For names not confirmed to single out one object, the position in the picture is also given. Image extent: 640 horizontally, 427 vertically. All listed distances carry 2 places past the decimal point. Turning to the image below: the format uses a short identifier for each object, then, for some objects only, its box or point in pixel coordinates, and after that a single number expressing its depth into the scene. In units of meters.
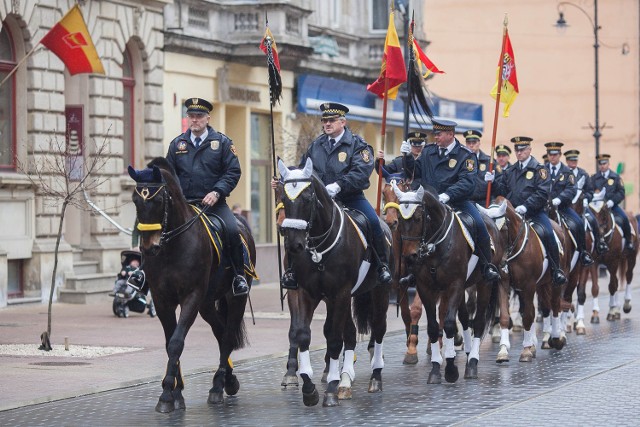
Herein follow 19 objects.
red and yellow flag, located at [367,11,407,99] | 17.98
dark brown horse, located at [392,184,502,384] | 14.69
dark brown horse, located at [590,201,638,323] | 24.41
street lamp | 45.31
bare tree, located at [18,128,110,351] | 25.64
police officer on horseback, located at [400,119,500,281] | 16.14
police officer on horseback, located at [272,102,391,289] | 14.38
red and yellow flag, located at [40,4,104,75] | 21.94
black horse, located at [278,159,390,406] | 12.93
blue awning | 37.25
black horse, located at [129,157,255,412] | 12.78
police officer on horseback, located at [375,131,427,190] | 17.31
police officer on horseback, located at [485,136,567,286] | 19.12
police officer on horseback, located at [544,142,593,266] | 21.48
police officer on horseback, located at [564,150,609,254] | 23.56
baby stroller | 24.02
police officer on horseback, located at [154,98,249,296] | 14.13
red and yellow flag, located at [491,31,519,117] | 21.11
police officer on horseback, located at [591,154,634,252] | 25.66
